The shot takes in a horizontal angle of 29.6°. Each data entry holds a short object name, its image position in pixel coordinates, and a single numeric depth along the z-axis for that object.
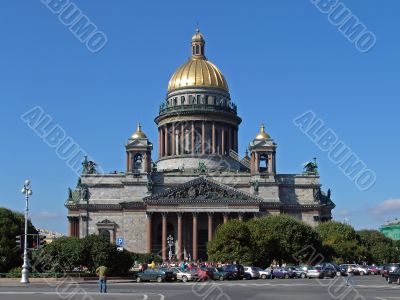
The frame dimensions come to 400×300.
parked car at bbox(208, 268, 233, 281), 67.75
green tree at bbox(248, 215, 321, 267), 92.25
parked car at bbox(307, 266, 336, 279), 75.38
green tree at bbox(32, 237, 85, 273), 71.44
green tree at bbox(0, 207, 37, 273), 75.93
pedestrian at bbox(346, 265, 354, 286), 53.97
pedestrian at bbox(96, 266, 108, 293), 44.91
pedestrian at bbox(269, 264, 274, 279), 76.23
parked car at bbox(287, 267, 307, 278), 77.80
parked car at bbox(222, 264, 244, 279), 69.69
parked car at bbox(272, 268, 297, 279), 78.12
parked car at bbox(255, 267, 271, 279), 75.69
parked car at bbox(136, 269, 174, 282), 65.94
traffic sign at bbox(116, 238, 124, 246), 115.16
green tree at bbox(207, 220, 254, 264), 88.25
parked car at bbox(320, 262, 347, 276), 77.88
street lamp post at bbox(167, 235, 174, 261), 116.08
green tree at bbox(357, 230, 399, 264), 126.16
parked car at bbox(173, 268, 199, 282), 66.38
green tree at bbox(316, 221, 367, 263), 109.14
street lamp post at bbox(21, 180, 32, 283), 59.91
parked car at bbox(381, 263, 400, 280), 61.63
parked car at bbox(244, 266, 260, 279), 72.78
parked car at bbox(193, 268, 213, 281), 65.44
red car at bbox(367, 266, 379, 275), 96.25
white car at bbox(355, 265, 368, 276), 91.25
